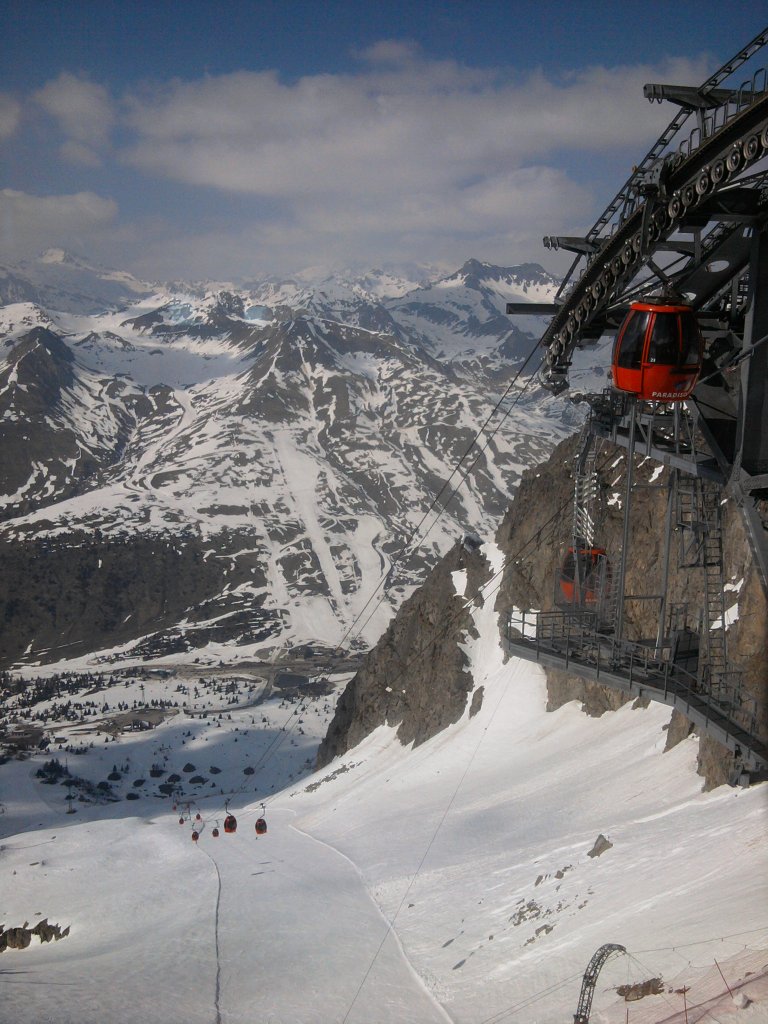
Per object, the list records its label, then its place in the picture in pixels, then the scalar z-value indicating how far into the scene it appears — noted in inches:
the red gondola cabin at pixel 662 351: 547.2
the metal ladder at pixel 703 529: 740.0
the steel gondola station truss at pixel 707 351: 527.2
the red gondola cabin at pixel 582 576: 895.7
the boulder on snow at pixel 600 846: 894.4
